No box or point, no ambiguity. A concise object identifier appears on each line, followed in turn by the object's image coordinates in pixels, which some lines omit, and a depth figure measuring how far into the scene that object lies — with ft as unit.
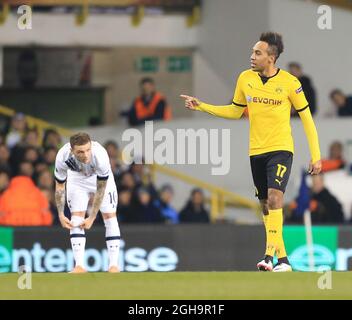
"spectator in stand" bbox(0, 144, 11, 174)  72.95
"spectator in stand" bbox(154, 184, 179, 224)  73.31
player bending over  51.55
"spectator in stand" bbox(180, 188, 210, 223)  73.05
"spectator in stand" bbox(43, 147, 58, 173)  73.20
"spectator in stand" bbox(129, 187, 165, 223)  71.46
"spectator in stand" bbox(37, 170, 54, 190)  70.64
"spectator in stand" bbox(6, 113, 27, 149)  77.25
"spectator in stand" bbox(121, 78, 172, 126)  80.64
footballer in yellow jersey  49.67
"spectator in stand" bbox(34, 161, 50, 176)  71.92
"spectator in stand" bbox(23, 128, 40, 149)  75.41
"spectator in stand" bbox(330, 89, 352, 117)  81.87
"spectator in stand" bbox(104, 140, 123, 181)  72.43
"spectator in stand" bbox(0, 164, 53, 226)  69.51
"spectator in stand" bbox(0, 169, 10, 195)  70.44
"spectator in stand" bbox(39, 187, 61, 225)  70.18
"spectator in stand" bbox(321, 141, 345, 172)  77.56
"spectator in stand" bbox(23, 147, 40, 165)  73.05
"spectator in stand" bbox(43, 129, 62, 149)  75.00
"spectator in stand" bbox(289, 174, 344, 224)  71.77
